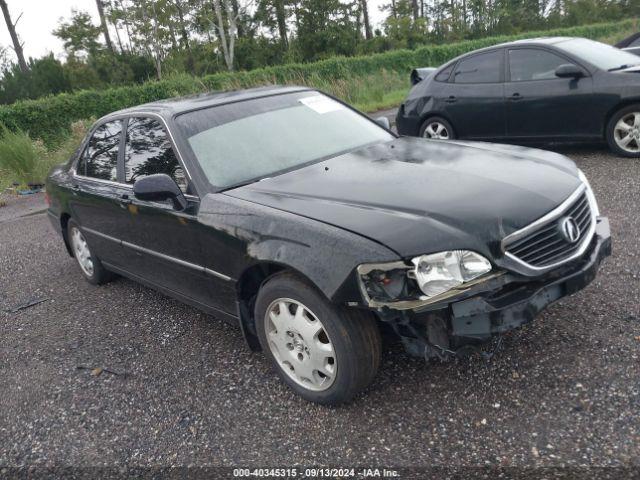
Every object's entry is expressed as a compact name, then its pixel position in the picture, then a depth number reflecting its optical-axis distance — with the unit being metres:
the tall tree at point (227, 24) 35.00
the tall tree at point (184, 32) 39.56
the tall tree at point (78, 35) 39.22
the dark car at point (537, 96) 6.44
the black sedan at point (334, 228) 2.42
